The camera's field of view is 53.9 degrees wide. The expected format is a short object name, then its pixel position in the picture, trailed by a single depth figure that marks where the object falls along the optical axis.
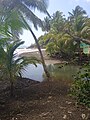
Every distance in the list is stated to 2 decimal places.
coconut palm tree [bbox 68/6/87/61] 9.73
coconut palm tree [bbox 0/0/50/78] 6.12
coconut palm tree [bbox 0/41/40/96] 3.41
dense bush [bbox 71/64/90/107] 2.58
